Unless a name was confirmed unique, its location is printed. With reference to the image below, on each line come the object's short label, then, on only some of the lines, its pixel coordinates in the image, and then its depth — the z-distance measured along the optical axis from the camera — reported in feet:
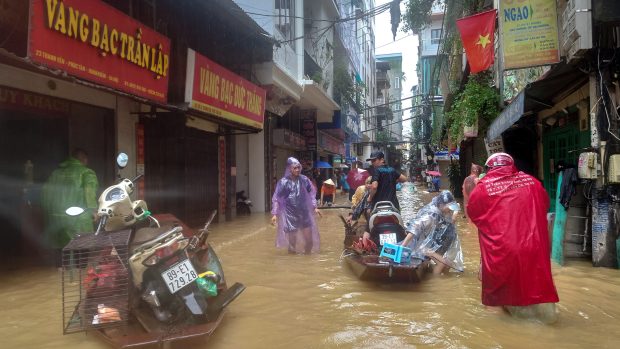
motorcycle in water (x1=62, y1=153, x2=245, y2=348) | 11.69
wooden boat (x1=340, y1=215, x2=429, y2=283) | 17.10
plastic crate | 17.16
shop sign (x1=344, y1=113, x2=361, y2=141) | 101.01
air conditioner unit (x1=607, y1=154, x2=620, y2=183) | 21.12
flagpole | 38.72
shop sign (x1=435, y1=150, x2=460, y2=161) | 115.12
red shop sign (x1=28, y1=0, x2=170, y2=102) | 17.53
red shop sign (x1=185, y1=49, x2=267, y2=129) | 30.04
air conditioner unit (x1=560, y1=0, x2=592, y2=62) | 21.54
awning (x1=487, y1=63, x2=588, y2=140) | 24.41
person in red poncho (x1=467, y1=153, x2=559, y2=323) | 13.44
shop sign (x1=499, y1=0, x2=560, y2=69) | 26.86
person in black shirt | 22.45
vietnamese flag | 36.60
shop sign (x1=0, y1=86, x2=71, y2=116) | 23.30
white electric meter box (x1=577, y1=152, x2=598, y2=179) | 22.15
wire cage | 11.66
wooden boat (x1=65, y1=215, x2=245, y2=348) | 11.30
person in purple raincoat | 25.86
